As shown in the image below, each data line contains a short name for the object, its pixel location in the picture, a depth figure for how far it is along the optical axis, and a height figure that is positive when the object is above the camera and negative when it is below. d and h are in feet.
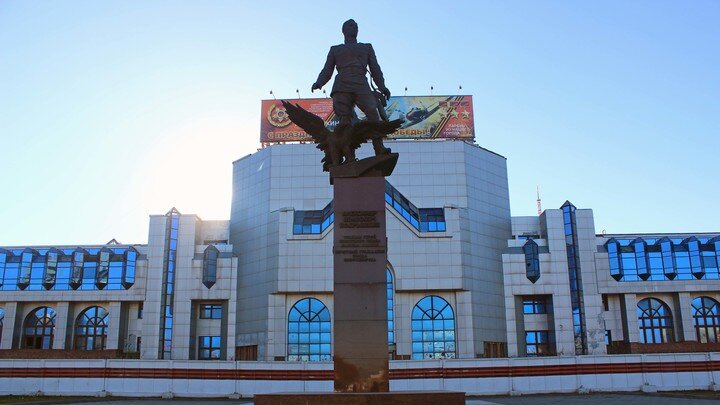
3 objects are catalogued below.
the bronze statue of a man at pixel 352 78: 57.26 +23.45
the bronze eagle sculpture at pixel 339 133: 55.98 +18.19
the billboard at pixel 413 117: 208.74 +72.50
